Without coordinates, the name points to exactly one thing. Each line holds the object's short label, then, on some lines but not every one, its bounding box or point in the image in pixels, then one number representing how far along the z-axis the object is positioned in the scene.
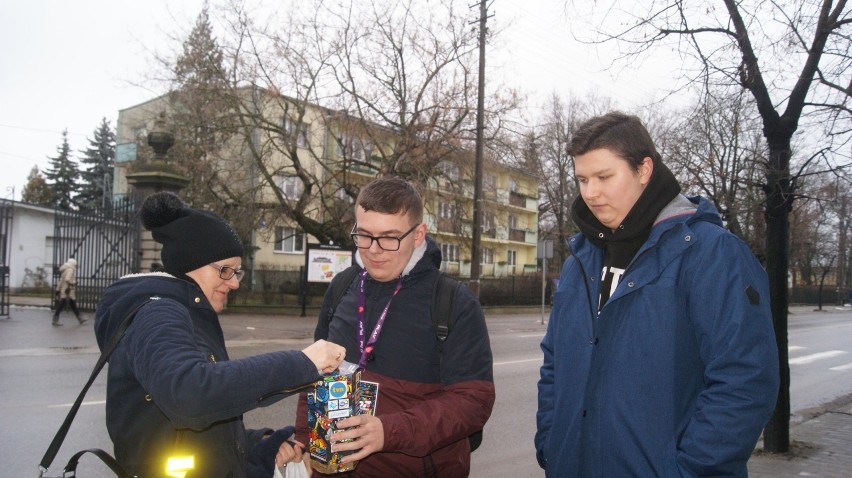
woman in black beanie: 1.72
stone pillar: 15.88
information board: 21.19
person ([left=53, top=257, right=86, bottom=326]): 16.25
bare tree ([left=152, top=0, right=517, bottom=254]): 21.48
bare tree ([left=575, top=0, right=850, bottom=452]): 6.26
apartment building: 22.59
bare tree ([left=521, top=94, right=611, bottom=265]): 44.97
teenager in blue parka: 2.08
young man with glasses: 2.34
